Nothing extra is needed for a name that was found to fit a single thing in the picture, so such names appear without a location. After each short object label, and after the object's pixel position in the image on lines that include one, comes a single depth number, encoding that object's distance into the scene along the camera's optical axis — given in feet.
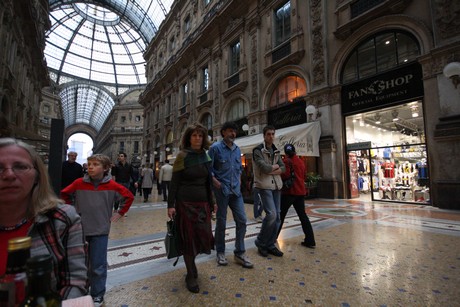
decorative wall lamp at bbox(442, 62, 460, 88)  22.22
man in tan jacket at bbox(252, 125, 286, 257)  11.44
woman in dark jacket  8.50
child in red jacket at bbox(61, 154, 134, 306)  7.47
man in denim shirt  10.65
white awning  31.73
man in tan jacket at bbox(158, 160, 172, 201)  33.24
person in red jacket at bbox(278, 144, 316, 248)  12.87
